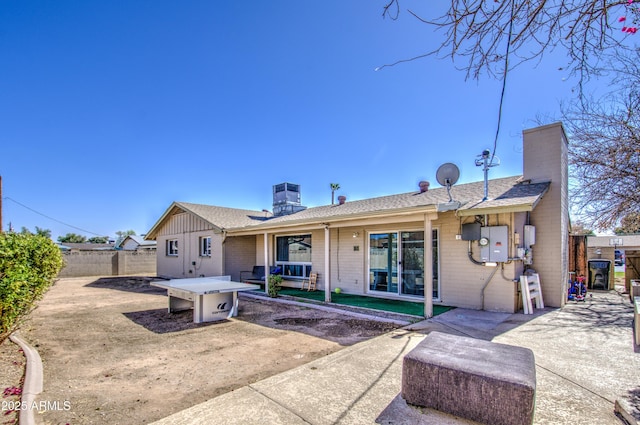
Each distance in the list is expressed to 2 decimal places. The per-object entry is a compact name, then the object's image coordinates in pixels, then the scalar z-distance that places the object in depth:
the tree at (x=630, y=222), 9.05
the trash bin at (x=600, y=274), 11.44
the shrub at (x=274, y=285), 9.95
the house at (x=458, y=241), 7.18
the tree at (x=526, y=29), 2.37
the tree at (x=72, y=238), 61.85
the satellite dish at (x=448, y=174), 8.24
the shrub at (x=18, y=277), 3.92
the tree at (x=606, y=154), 6.53
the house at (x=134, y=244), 32.16
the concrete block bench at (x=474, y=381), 2.40
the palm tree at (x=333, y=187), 34.74
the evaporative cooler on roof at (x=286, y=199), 15.14
